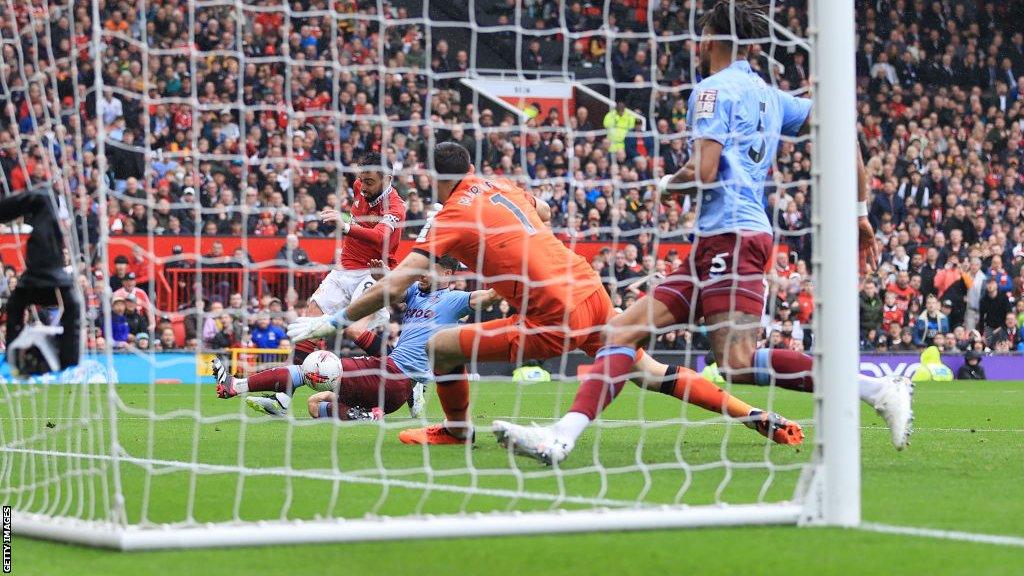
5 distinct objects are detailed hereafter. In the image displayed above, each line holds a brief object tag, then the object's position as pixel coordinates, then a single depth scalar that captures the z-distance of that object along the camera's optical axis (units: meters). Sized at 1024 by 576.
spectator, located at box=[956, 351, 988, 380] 20.39
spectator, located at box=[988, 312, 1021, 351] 21.58
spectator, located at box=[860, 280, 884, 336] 20.86
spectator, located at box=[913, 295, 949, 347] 21.09
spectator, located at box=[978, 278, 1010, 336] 21.55
